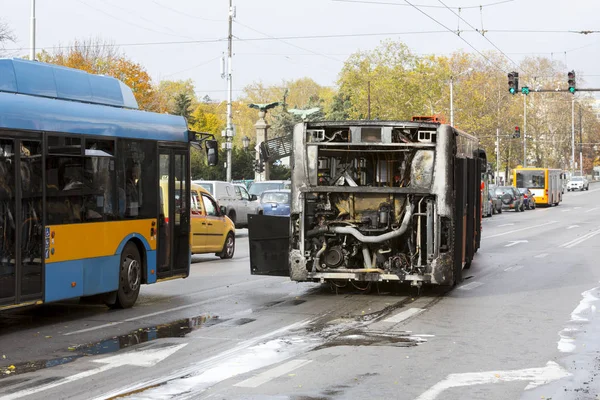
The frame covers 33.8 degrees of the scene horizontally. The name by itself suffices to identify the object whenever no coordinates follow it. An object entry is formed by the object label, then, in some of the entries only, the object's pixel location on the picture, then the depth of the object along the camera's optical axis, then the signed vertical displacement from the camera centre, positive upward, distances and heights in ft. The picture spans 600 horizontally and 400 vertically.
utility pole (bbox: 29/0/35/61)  114.73 +20.46
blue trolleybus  35.32 +0.69
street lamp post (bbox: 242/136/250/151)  223.69 +14.36
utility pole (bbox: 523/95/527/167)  321.97 +26.00
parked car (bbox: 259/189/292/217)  121.39 +0.29
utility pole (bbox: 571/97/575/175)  405.53 +27.48
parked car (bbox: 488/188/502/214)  187.38 -0.11
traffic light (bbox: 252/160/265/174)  182.91 +7.14
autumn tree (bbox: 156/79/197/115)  340.63 +43.55
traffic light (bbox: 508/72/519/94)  142.51 +17.45
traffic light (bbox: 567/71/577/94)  140.67 +17.32
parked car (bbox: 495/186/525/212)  199.21 +1.08
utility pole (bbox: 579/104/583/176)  403.05 +24.49
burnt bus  46.50 +0.05
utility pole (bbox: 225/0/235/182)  175.32 +18.46
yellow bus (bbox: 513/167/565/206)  231.50 +4.77
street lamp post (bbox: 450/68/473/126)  241.76 +25.28
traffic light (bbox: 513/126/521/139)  251.78 +17.90
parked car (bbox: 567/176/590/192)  367.04 +6.94
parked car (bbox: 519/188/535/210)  215.74 +0.90
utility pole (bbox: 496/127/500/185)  294.93 +18.85
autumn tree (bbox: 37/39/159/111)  215.10 +31.06
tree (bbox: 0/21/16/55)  141.24 +24.27
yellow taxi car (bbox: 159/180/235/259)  70.23 -1.62
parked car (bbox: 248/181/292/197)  139.13 +2.61
